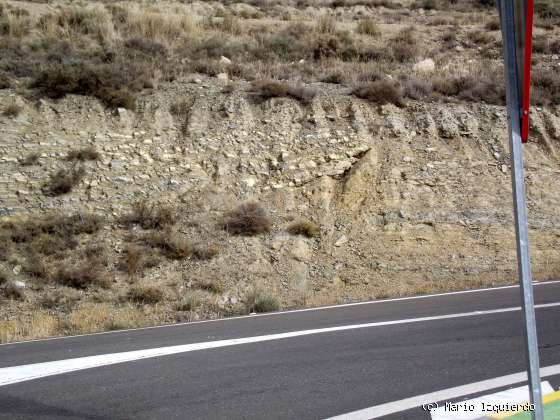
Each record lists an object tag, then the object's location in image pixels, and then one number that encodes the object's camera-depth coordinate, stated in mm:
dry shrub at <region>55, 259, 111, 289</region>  13461
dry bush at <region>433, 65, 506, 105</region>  20953
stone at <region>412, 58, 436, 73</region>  23844
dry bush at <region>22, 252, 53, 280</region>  13625
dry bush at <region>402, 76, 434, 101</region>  20656
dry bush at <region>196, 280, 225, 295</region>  13617
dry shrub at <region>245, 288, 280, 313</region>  11820
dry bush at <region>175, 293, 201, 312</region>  12453
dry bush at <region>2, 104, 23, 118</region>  18156
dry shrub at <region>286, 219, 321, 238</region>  15758
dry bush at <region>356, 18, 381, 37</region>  28453
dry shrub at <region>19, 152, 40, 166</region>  16859
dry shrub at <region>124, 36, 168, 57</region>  22645
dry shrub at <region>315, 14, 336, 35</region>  27031
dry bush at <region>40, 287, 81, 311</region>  12672
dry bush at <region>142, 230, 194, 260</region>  14672
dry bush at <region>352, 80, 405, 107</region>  20078
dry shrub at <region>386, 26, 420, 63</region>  25297
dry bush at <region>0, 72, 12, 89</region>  19156
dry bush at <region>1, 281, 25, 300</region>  12852
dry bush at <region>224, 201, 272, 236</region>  15609
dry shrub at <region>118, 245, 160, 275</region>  14086
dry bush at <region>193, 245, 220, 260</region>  14734
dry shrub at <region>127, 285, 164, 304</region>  13070
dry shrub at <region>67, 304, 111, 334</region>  10633
